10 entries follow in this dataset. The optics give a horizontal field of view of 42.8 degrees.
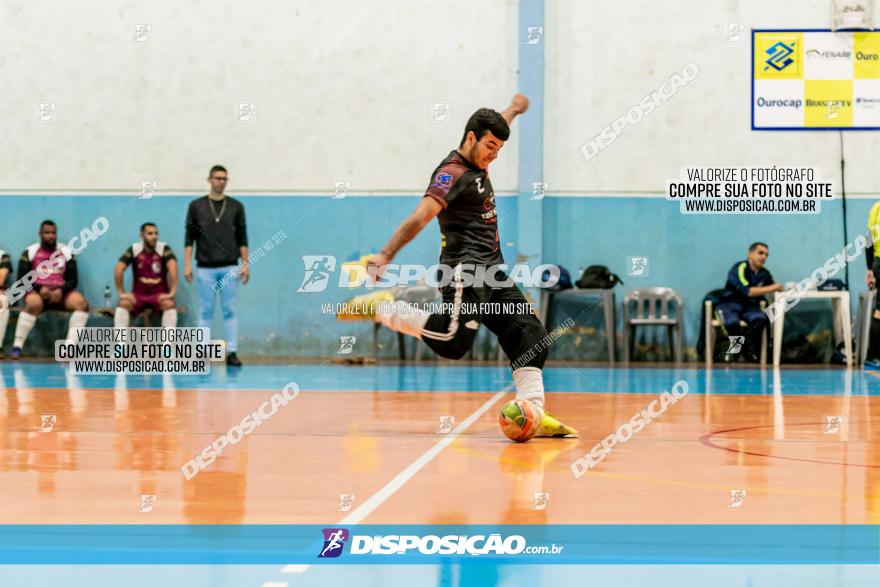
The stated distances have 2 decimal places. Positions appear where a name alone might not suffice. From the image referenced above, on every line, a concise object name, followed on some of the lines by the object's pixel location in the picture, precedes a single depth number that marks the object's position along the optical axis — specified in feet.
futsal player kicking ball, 25.59
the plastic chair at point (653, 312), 58.90
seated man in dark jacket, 58.08
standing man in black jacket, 55.36
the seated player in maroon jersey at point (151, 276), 59.41
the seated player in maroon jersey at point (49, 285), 59.52
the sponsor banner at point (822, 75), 60.34
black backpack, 59.57
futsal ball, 25.39
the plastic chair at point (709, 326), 58.85
